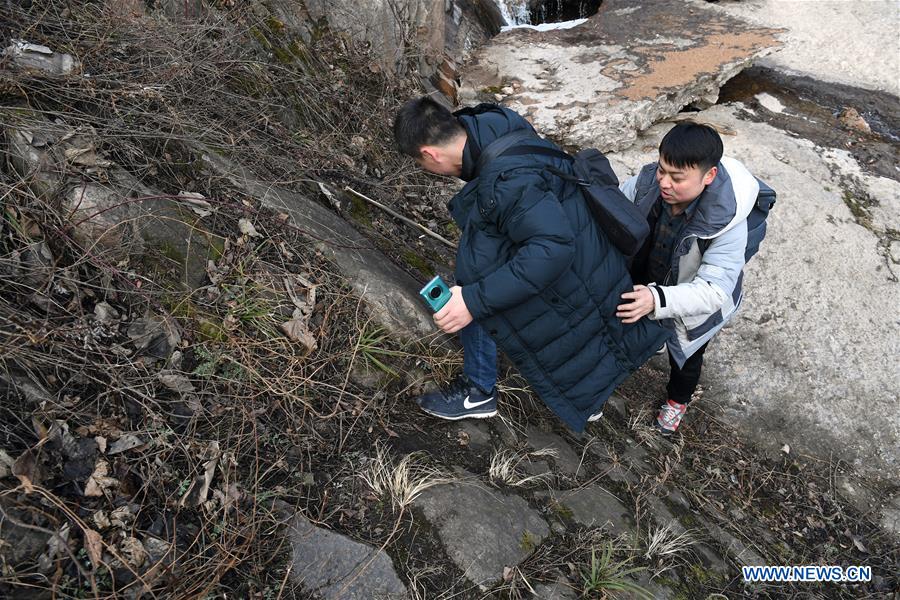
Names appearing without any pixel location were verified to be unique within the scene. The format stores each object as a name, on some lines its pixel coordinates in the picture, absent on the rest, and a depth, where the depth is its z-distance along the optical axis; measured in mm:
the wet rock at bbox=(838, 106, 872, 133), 5863
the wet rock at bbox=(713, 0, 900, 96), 6859
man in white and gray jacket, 2340
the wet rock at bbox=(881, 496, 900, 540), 3207
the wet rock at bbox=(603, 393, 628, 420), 3392
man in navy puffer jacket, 2078
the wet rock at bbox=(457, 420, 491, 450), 2697
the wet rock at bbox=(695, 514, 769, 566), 2758
